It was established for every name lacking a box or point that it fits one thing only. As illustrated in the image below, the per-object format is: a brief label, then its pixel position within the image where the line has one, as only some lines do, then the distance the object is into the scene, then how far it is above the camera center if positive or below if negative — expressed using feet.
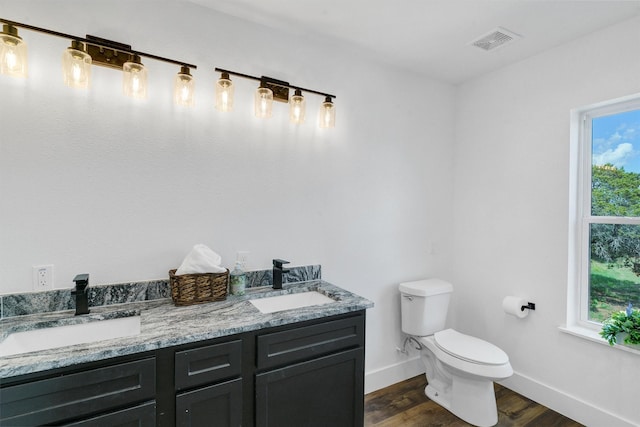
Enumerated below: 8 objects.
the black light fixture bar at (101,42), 4.55 +2.58
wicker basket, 5.37 -1.37
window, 6.72 +0.08
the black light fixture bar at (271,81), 6.01 +2.61
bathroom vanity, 3.59 -2.21
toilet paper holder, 7.91 -2.35
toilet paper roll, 7.90 -2.38
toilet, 6.75 -3.24
